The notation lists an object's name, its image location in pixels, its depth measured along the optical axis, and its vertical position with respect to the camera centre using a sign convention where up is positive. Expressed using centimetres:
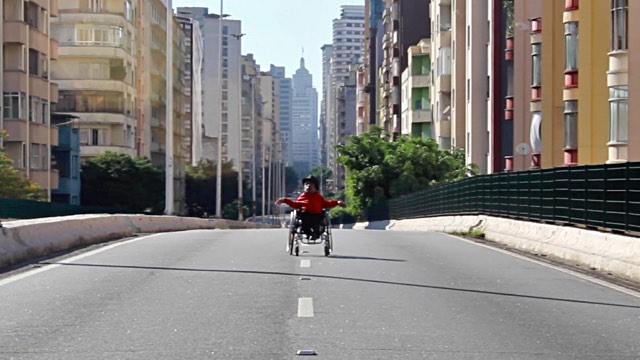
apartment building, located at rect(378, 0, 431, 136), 11040 +1412
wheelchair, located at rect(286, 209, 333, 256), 2086 -72
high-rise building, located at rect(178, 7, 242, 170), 18538 +629
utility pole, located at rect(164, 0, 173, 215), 4831 +190
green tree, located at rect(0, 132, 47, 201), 5750 +25
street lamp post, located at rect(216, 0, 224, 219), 8219 +303
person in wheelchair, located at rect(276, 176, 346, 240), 2123 -26
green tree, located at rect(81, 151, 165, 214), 9325 +62
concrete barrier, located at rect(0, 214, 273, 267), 1954 -84
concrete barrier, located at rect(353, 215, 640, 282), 1727 -89
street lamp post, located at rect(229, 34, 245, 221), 9464 +141
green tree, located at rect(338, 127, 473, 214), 7594 +155
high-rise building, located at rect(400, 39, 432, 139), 9556 +791
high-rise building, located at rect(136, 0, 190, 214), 10944 +935
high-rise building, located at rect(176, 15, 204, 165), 15350 +1268
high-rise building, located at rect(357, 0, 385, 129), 15285 +1673
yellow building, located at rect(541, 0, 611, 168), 4106 +392
